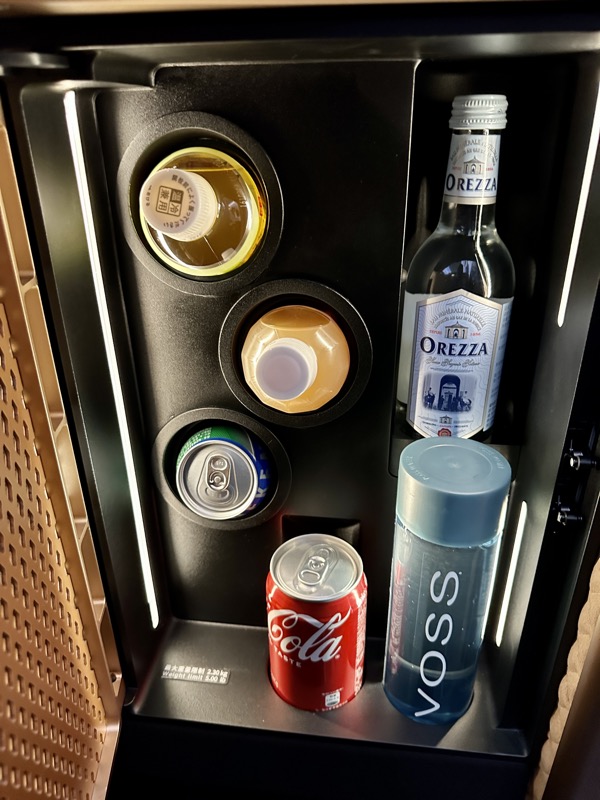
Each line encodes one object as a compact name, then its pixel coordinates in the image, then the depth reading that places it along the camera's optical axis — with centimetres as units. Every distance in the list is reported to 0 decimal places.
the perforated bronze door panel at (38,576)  49
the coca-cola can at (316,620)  66
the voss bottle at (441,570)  59
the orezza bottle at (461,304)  59
